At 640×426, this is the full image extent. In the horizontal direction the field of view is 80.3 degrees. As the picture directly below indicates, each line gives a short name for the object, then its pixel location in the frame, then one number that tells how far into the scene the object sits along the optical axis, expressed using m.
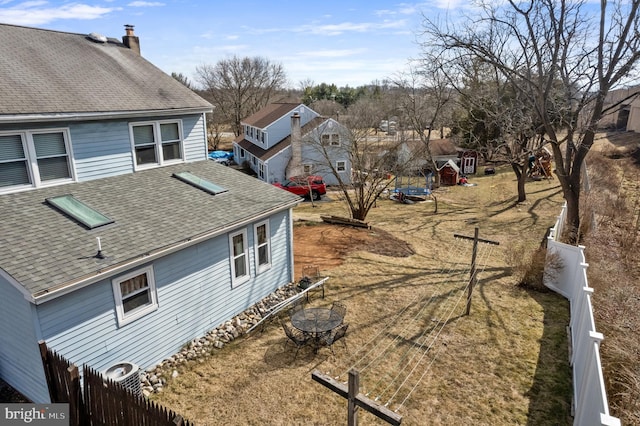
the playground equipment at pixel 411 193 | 30.91
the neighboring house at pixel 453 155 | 41.47
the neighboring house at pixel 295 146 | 33.47
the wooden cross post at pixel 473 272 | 10.91
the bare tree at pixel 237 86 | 59.78
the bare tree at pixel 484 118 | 20.00
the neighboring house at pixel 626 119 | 50.22
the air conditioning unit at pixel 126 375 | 7.48
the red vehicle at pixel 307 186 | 30.88
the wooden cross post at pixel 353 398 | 5.00
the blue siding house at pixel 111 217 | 7.53
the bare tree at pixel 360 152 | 23.80
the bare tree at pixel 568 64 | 13.63
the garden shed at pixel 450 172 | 36.78
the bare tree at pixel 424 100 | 32.84
